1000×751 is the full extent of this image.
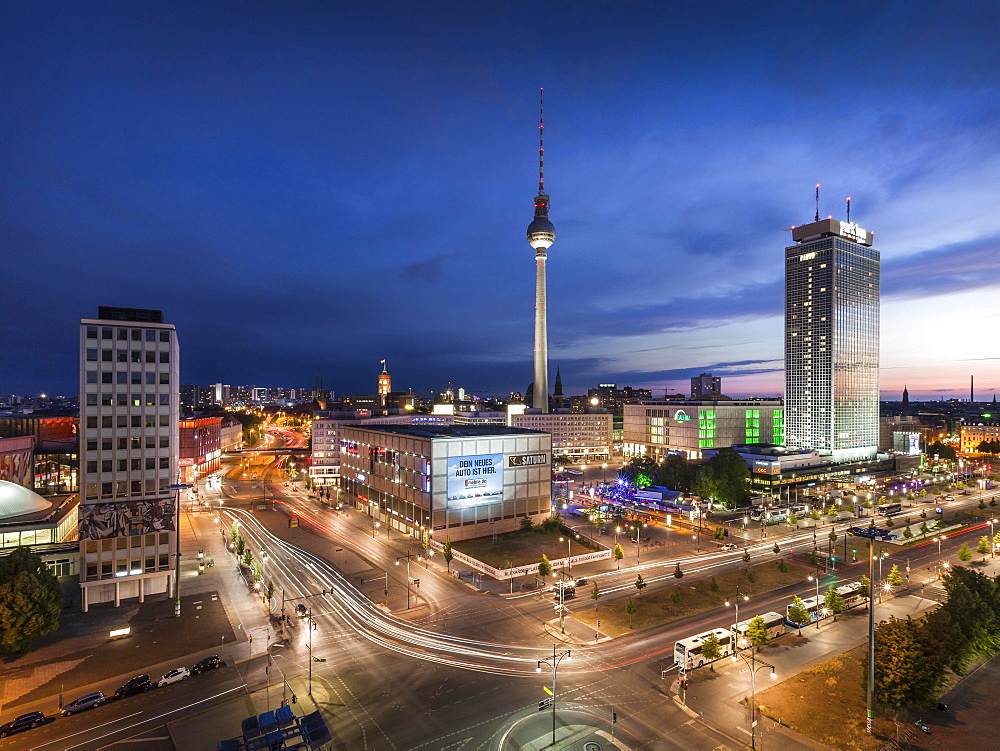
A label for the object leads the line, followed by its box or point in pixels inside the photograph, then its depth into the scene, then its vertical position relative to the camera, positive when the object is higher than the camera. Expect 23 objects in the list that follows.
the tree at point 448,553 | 69.94 -23.68
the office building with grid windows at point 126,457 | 57.00 -8.41
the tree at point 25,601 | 43.06 -19.24
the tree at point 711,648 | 42.72 -22.54
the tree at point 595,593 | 56.02 -23.45
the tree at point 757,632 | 44.34 -21.89
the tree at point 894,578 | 61.56 -23.69
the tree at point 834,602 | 52.12 -22.51
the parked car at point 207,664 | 42.84 -24.22
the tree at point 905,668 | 35.19 -20.20
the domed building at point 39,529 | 58.00 -17.11
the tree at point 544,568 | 63.00 -23.00
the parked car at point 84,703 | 37.37 -24.13
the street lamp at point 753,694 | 33.48 -23.92
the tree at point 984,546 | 73.25 -23.35
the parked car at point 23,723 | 34.78 -23.95
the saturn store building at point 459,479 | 80.94 -16.07
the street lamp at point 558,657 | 44.12 -24.38
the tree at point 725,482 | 102.81 -19.66
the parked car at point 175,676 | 41.16 -24.24
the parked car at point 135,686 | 39.38 -24.07
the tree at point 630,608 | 52.12 -23.25
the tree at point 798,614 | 49.81 -22.79
